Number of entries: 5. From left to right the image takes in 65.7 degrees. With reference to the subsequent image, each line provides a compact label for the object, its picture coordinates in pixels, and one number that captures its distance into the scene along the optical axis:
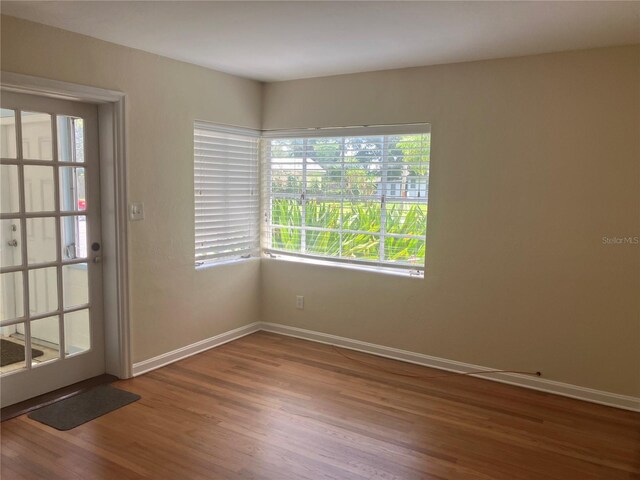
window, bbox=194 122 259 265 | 4.22
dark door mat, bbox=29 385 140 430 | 2.99
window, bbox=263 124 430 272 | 4.06
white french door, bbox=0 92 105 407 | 3.05
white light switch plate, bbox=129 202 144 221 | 3.57
